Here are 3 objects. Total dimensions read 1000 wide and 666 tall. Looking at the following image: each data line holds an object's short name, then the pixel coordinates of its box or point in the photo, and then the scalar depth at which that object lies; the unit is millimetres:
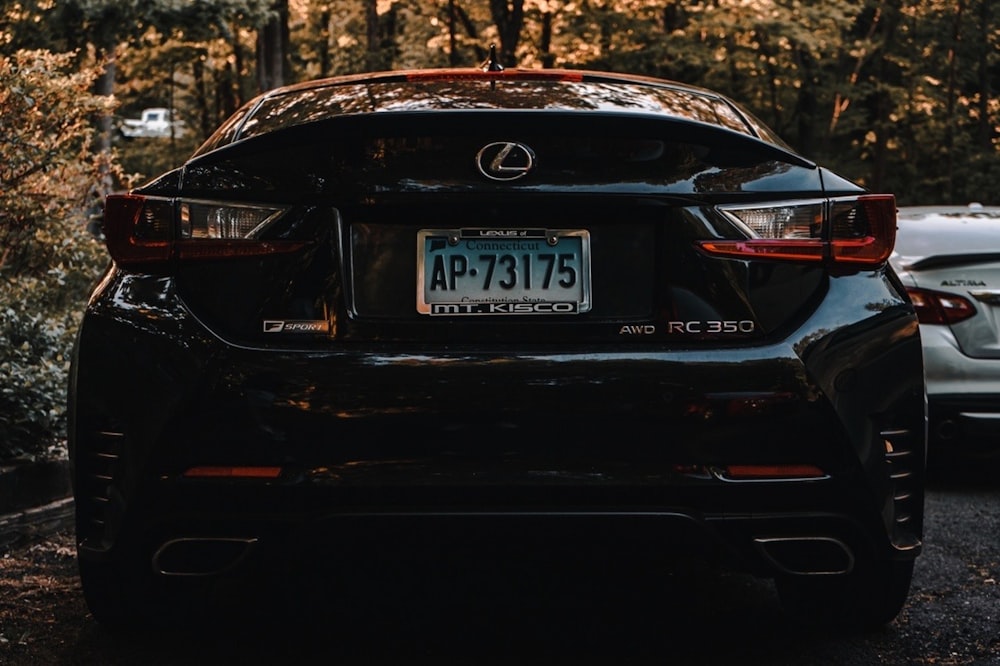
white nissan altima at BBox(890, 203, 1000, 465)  6898
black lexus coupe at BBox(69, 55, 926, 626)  3246
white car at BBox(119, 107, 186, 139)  27561
